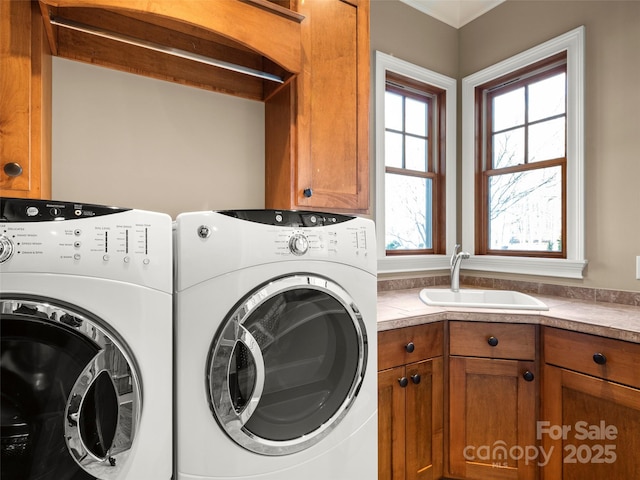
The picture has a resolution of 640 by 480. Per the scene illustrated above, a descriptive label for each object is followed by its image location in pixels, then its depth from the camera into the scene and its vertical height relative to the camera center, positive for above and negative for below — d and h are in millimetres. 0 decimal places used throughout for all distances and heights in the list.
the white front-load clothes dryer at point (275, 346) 957 -318
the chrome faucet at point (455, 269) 2213 -194
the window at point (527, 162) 2092 +498
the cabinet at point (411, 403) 1543 -735
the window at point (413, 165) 2340 +512
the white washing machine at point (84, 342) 772 -237
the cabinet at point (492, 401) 1616 -741
